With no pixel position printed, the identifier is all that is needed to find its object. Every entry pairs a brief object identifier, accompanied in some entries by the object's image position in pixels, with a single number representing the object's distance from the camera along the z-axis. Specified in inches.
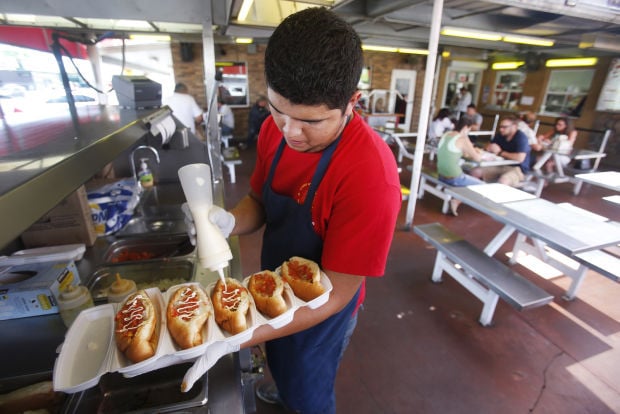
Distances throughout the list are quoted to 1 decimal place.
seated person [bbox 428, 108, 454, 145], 298.4
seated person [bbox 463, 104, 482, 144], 306.9
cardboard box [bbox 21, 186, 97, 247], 63.4
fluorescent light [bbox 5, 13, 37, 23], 92.0
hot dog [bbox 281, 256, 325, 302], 35.2
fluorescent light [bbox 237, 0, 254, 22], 87.3
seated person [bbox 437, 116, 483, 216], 186.2
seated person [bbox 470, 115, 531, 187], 201.6
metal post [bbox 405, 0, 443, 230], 135.7
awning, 156.4
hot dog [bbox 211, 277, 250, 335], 30.9
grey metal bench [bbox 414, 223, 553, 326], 92.2
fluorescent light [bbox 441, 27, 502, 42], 196.5
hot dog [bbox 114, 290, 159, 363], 27.4
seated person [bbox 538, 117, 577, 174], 225.8
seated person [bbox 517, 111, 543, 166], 233.5
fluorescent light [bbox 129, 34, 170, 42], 151.6
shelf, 18.4
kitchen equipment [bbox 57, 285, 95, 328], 46.4
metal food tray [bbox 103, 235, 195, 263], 75.4
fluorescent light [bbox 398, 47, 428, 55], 299.7
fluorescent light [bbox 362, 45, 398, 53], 288.0
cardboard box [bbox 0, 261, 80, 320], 47.1
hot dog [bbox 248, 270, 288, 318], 32.9
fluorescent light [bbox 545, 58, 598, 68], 342.6
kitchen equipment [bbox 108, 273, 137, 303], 47.9
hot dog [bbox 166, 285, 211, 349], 28.9
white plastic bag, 76.0
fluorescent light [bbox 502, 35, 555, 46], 216.8
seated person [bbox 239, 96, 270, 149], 362.0
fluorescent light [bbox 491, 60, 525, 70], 404.8
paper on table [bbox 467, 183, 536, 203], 124.1
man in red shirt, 31.0
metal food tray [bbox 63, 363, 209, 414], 37.7
